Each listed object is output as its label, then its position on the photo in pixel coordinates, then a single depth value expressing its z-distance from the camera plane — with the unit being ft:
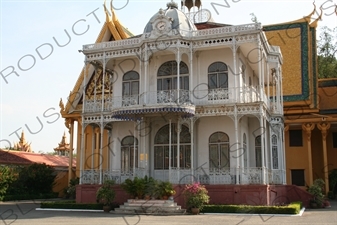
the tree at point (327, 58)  118.32
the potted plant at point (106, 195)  53.21
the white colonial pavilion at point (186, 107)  56.13
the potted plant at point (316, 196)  60.54
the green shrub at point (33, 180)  84.77
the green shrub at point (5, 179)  79.19
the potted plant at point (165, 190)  51.78
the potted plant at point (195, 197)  49.08
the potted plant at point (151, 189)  52.49
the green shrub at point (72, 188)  74.38
